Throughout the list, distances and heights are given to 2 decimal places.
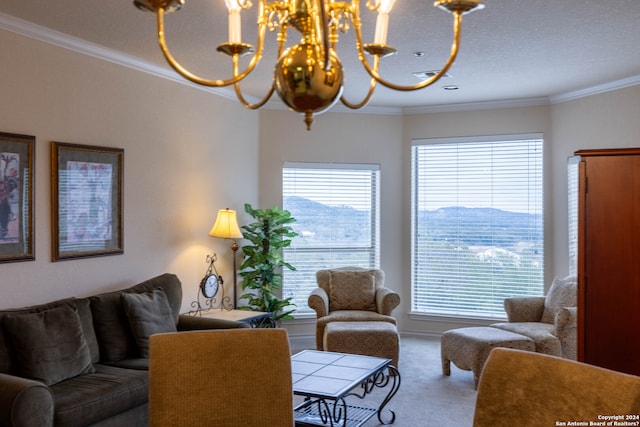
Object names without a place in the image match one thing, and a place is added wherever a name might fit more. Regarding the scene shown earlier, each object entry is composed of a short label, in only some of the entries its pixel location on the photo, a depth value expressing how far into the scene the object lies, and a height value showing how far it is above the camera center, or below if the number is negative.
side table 5.01 -0.86
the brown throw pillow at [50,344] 3.26 -0.73
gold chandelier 1.48 +0.47
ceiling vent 4.99 +1.24
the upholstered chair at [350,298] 5.48 -0.80
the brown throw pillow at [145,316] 4.00 -0.69
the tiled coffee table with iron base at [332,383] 3.55 -1.04
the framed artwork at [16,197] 3.62 +0.14
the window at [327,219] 6.55 -0.02
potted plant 5.80 -0.40
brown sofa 2.88 -0.84
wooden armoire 3.06 -0.22
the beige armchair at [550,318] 4.89 -0.93
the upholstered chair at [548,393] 1.57 -0.50
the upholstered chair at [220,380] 1.96 -0.56
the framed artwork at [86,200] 4.01 +0.13
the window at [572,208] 5.84 +0.09
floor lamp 5.29 -0.08
